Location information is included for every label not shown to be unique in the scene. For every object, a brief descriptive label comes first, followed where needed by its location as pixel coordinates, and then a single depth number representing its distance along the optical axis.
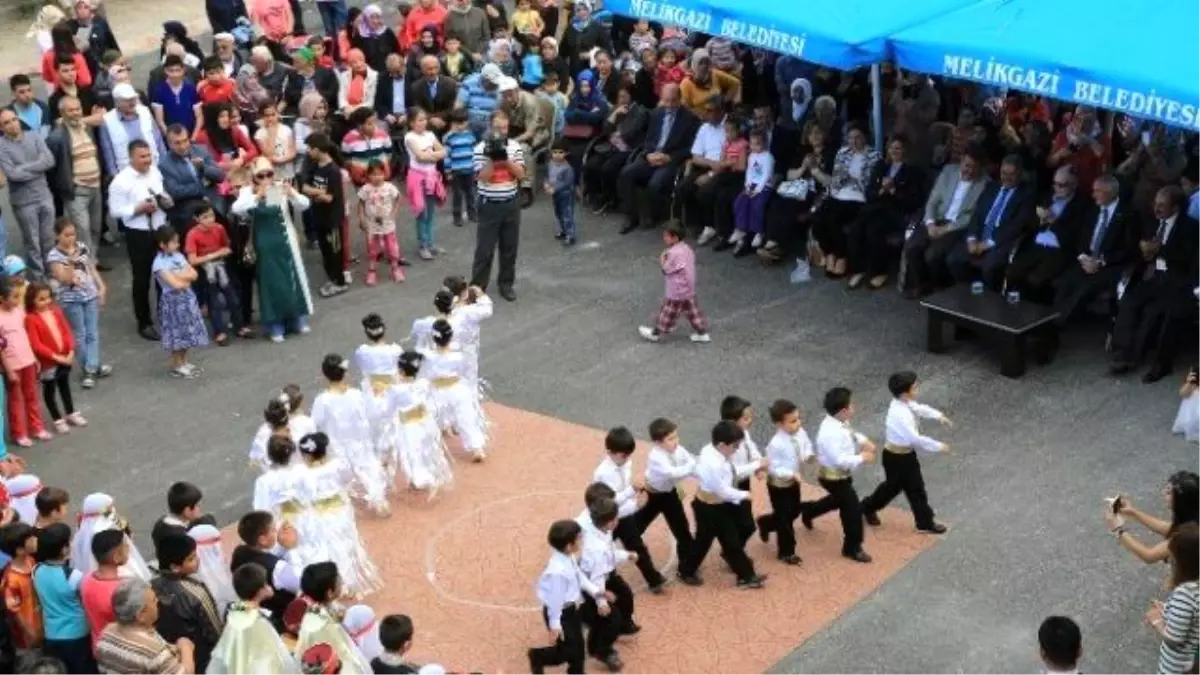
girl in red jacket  13.46
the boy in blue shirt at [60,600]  9.26
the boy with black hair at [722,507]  10.66
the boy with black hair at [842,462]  10.99
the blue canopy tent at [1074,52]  13.44
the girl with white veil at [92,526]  9.95
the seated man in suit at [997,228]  15.28
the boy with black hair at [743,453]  10.92
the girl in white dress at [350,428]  12.02
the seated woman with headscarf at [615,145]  18.66
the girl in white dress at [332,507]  10.73
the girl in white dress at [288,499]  10.67
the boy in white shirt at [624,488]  10.51
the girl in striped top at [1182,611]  8.72
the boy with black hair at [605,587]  9.78
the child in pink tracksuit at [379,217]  16.61
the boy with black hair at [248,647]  8.66
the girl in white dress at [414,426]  12.25
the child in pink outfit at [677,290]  14.89
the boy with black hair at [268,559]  9.55
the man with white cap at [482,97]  18.84
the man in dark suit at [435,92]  19.09
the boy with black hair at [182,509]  9.97
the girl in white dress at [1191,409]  11.41
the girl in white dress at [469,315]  13.20
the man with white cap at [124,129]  16.20
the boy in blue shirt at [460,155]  17.92
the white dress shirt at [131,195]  15.28
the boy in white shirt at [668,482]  10.70
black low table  14.15
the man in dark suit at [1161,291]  14.01
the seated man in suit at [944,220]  15.80
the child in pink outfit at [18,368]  13.20
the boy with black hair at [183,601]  9.14
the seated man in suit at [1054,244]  15.02
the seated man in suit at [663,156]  18.14
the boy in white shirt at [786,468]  10.96
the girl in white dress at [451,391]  12.78
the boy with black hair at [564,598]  9.55
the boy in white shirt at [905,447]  11.11
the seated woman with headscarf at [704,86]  18.70
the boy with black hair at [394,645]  8.57
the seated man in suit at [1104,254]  14.66
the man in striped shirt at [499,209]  16.09
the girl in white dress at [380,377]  12.38
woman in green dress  15.22
